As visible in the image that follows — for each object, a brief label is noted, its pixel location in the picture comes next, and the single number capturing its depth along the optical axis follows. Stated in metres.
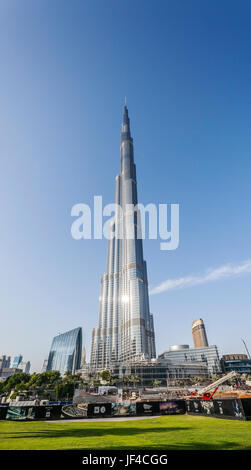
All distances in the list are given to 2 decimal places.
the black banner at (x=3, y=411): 34.84
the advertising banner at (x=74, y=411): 38.97
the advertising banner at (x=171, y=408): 39.44
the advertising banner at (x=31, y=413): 35.53
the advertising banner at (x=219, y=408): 32.30
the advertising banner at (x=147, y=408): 39.34
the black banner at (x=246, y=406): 31.03
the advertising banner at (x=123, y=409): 38.91
